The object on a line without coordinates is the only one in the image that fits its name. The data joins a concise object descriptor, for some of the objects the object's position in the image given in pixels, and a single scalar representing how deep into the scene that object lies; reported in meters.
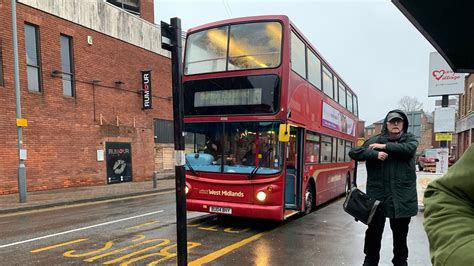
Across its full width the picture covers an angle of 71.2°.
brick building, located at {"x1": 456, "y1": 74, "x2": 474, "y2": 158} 23.77
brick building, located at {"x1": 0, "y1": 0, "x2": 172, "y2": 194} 12.66
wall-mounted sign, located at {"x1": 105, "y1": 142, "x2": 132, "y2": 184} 16.44
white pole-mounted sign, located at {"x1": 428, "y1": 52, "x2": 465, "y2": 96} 8.27
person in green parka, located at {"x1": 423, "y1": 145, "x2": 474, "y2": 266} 0.94
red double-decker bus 6.53
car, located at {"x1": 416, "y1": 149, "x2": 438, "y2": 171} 23.99
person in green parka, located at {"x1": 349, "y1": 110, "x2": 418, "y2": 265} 3.66
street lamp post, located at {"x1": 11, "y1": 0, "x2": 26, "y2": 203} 10.45
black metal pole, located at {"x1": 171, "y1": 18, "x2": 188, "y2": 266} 3.89
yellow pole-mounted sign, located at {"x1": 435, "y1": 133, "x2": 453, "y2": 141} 8.80
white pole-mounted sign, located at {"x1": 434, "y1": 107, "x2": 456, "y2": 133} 8.38
